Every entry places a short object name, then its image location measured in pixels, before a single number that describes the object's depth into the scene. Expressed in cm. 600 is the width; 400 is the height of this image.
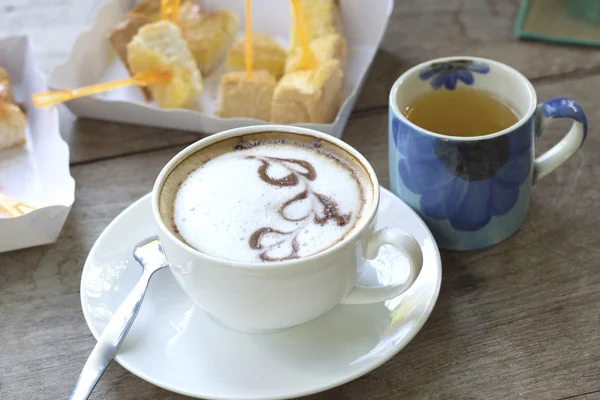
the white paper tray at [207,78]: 101
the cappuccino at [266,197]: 64
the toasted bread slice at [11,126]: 100
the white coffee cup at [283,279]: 59
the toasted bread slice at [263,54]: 109
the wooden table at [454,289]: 67
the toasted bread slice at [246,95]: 102
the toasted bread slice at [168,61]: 106
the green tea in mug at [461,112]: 83
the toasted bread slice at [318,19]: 113
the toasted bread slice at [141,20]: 115
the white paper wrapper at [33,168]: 82
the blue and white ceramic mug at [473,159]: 74
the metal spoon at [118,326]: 62
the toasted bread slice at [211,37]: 114
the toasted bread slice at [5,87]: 104
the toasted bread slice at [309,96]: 97
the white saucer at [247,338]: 62
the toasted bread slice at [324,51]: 107
